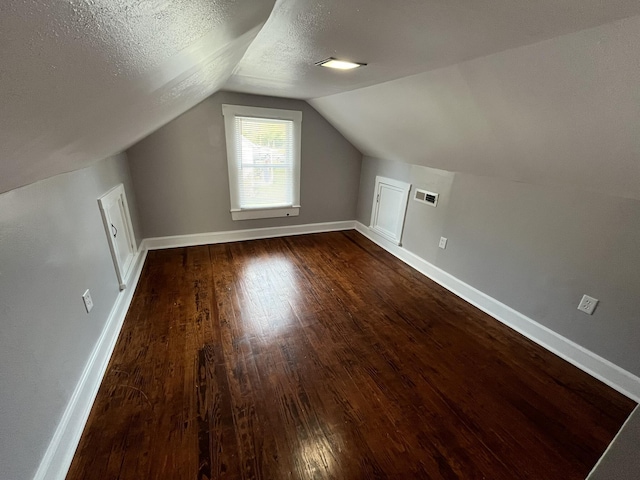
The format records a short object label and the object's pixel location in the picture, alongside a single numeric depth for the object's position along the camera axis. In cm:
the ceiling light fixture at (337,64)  165
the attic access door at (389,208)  349
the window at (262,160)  342
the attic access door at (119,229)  216
